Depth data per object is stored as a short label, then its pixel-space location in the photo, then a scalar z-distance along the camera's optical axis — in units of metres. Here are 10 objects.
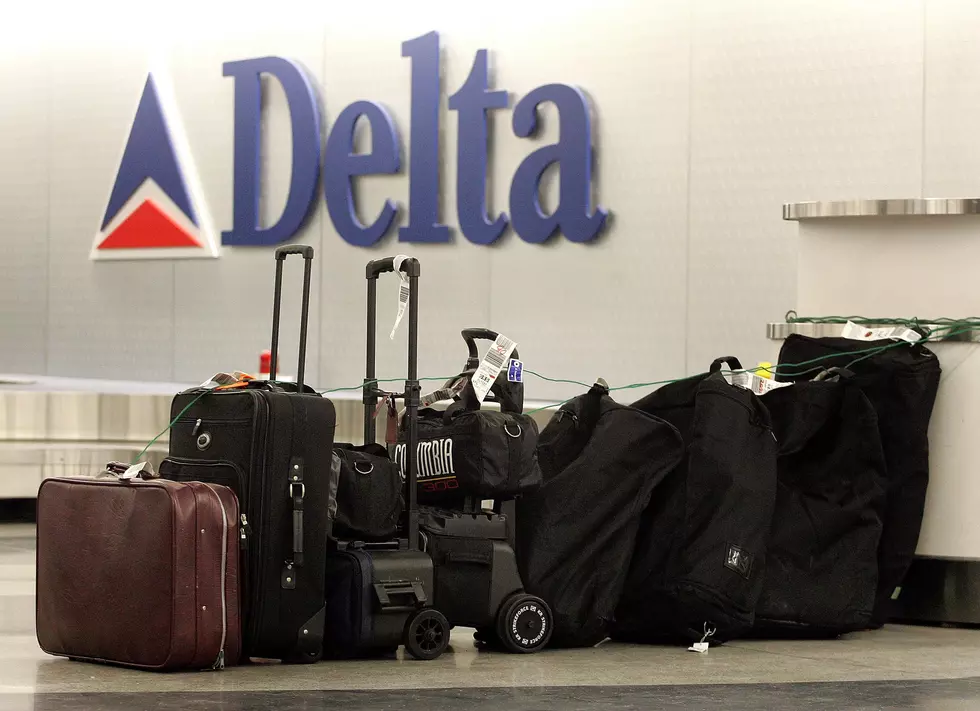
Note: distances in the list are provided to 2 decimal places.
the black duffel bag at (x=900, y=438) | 7.76
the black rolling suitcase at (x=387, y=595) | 6.44
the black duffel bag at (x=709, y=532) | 6.95
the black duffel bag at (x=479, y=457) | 6.74
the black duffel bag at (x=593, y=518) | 7.05
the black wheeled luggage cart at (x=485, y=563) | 6.76
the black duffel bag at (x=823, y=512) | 7.39
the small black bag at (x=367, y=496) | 6.57
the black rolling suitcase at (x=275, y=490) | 6.20
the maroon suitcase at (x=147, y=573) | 5.96
